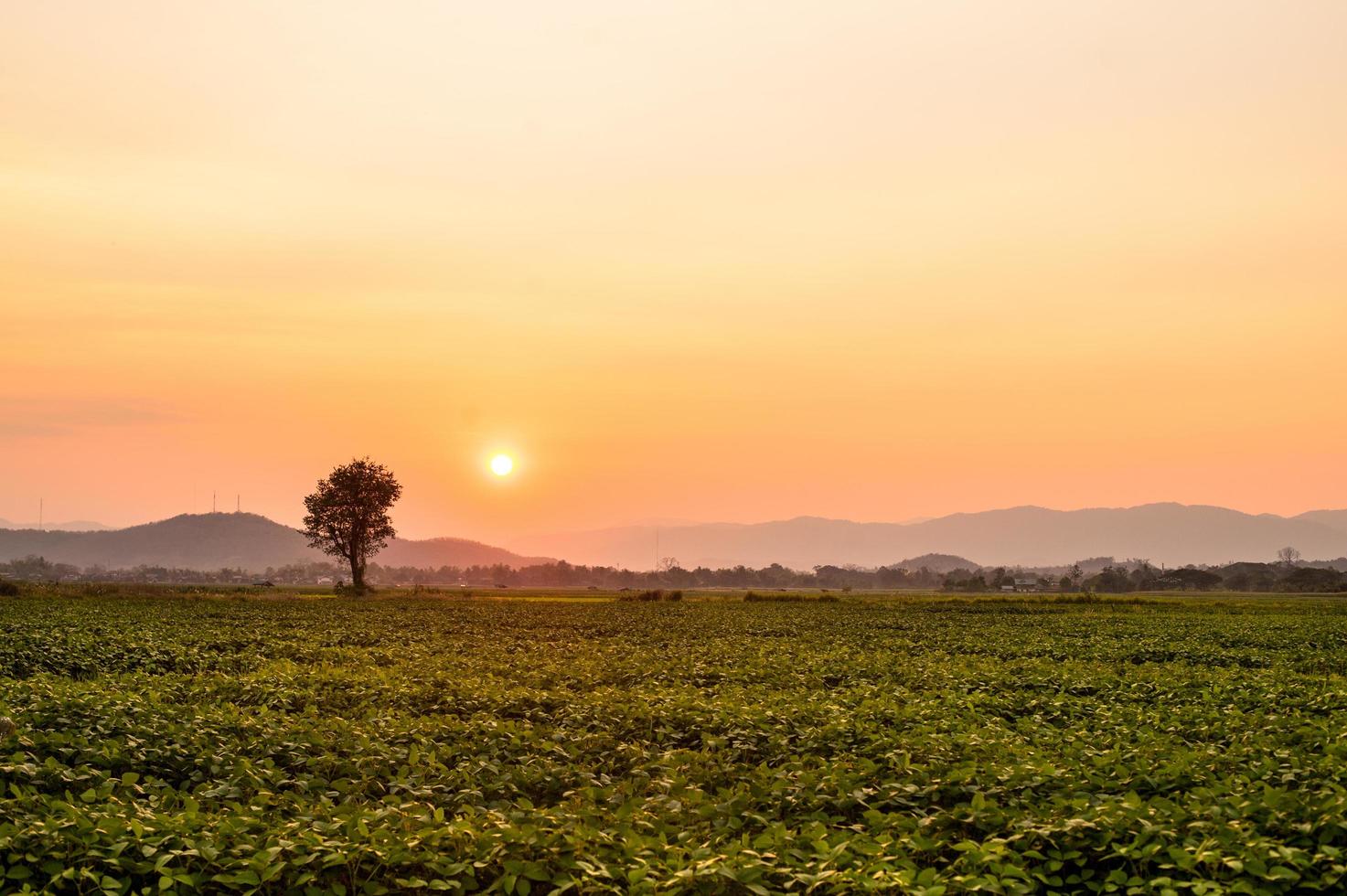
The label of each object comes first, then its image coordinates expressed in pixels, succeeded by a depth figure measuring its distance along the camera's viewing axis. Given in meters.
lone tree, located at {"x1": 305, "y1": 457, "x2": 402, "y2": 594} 113.81
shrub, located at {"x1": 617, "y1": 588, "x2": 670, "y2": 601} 101.19
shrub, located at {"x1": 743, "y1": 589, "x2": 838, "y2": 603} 97.81
